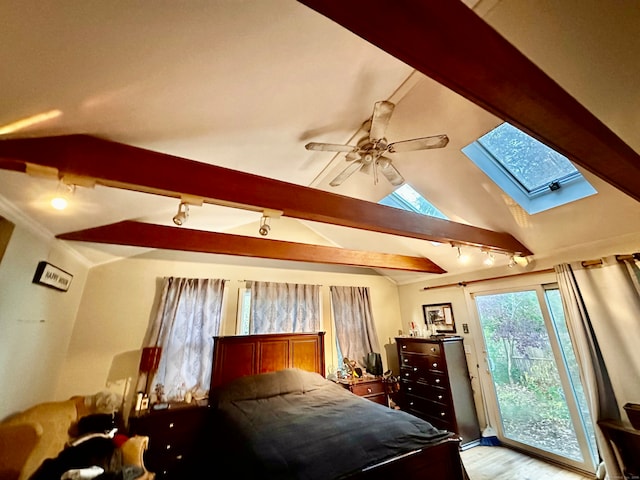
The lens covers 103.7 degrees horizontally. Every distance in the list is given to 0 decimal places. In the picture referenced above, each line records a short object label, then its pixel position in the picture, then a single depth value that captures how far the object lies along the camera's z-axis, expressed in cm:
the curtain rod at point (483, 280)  295
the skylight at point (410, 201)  328
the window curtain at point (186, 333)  304
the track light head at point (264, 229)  170
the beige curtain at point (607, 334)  225
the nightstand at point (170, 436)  251
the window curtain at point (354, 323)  419
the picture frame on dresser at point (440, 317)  402
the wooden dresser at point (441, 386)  332
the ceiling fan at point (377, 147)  159
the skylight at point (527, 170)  218
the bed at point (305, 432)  164
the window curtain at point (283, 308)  370
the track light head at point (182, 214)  150
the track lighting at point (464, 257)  361
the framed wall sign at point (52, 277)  205
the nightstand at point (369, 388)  369
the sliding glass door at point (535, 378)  272
